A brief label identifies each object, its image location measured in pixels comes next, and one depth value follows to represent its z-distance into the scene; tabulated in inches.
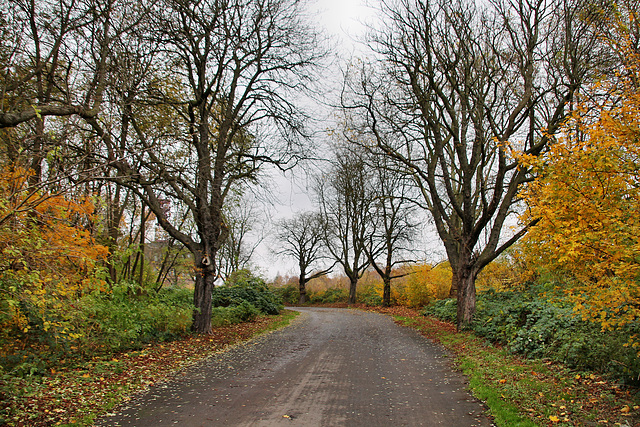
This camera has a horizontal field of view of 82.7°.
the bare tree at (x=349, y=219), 1010.0
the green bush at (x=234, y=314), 508.4
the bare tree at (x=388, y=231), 960.9
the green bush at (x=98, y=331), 219.3
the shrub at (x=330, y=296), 1377.7
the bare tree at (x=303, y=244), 1434.5
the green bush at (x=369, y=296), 1069.1
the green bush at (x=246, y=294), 642.8
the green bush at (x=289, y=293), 1508.4
